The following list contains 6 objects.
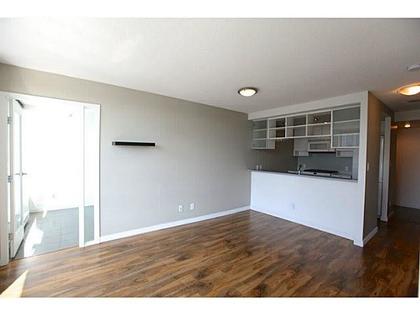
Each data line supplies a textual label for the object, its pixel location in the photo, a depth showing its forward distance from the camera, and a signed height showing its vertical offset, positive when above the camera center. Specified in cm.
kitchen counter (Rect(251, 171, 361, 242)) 341 -88
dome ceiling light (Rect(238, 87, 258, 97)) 316 +96
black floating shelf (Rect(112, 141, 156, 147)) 318 +13
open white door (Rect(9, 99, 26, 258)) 261 -37
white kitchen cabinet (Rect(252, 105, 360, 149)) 348 +56
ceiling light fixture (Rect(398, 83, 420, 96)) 287 +94
